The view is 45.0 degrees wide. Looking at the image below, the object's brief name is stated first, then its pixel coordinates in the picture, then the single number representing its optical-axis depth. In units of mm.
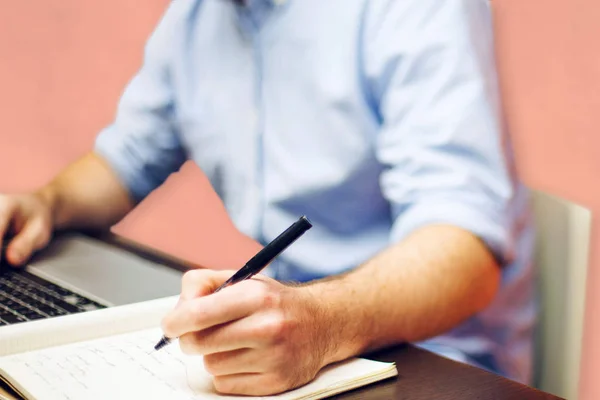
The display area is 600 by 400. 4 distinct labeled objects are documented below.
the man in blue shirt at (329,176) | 557
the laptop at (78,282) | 750
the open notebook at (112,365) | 521
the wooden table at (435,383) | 536
